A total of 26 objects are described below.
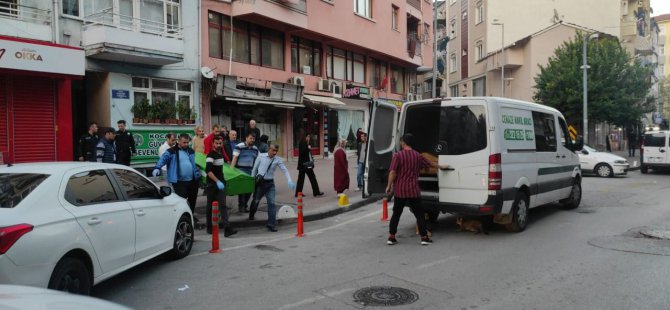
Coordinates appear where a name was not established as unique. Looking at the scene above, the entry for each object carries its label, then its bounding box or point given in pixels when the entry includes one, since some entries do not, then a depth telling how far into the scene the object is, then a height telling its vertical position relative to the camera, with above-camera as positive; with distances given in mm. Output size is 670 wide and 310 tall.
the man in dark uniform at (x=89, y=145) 12016 +51
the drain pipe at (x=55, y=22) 14039 +3565
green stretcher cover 9508 -685
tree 29344 +3419
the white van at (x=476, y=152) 7863 -167
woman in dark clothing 12664 -533
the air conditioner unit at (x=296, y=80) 22656 +2954
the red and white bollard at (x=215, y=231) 7293 -1269
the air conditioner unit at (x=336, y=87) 25344 +2958
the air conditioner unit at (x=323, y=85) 24516 +2950
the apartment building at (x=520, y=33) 37125 +8664
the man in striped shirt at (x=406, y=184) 7605 -633
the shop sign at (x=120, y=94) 15602 +1693
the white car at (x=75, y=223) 4086 -736
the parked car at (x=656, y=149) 20422 -376
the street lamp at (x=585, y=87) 26422 +2881
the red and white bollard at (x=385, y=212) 10047 -1422
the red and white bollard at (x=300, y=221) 8469 -1336
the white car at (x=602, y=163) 19375 -893
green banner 15805 +104
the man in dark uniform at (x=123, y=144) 12852 +65
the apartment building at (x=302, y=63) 19469 +3965
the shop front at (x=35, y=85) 12992 +1771
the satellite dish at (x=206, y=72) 18250 +2710
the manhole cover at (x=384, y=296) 5059 -1619
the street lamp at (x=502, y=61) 37822 +6267
